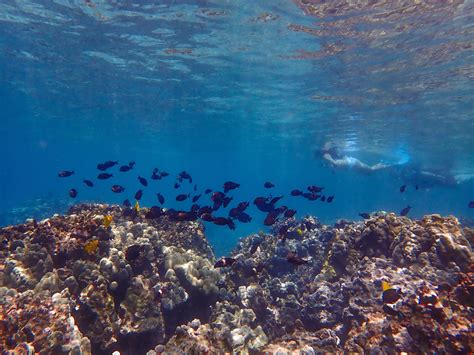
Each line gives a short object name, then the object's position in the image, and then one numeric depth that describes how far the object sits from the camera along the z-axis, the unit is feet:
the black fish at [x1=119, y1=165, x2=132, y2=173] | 37.58
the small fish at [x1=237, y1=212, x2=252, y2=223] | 32.65
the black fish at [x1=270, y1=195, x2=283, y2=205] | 31.21
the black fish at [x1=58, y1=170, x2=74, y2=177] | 37.70
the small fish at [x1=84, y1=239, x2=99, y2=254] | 23.89
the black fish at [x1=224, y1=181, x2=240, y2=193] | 31.66
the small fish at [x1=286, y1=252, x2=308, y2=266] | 21.17
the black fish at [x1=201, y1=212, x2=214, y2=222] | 26.44
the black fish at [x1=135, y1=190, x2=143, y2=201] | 35.82
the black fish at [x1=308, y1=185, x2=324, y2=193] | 36.05
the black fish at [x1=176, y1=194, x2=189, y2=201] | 36.00
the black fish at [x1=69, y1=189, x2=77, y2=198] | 37.68
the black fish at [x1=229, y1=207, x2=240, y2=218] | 31.61
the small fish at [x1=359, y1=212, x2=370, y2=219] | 38.09
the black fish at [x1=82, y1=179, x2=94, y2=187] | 39.99
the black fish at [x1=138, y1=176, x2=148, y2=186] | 36.19
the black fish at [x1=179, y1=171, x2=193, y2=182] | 40.44
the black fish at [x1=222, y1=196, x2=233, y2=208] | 30.32
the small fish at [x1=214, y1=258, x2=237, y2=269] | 23.08
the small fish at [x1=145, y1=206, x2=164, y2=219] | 27.91
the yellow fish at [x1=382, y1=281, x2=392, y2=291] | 20.67
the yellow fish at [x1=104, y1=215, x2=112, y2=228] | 26.68
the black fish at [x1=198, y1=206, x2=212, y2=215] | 28.54
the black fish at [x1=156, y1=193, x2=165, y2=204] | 35.96
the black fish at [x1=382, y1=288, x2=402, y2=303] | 17.90
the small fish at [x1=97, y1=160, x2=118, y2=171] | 37.04
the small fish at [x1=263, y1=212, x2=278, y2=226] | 28.66
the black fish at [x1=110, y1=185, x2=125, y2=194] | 36.88
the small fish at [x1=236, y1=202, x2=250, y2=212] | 30.80
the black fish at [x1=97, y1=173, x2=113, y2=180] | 37.66
